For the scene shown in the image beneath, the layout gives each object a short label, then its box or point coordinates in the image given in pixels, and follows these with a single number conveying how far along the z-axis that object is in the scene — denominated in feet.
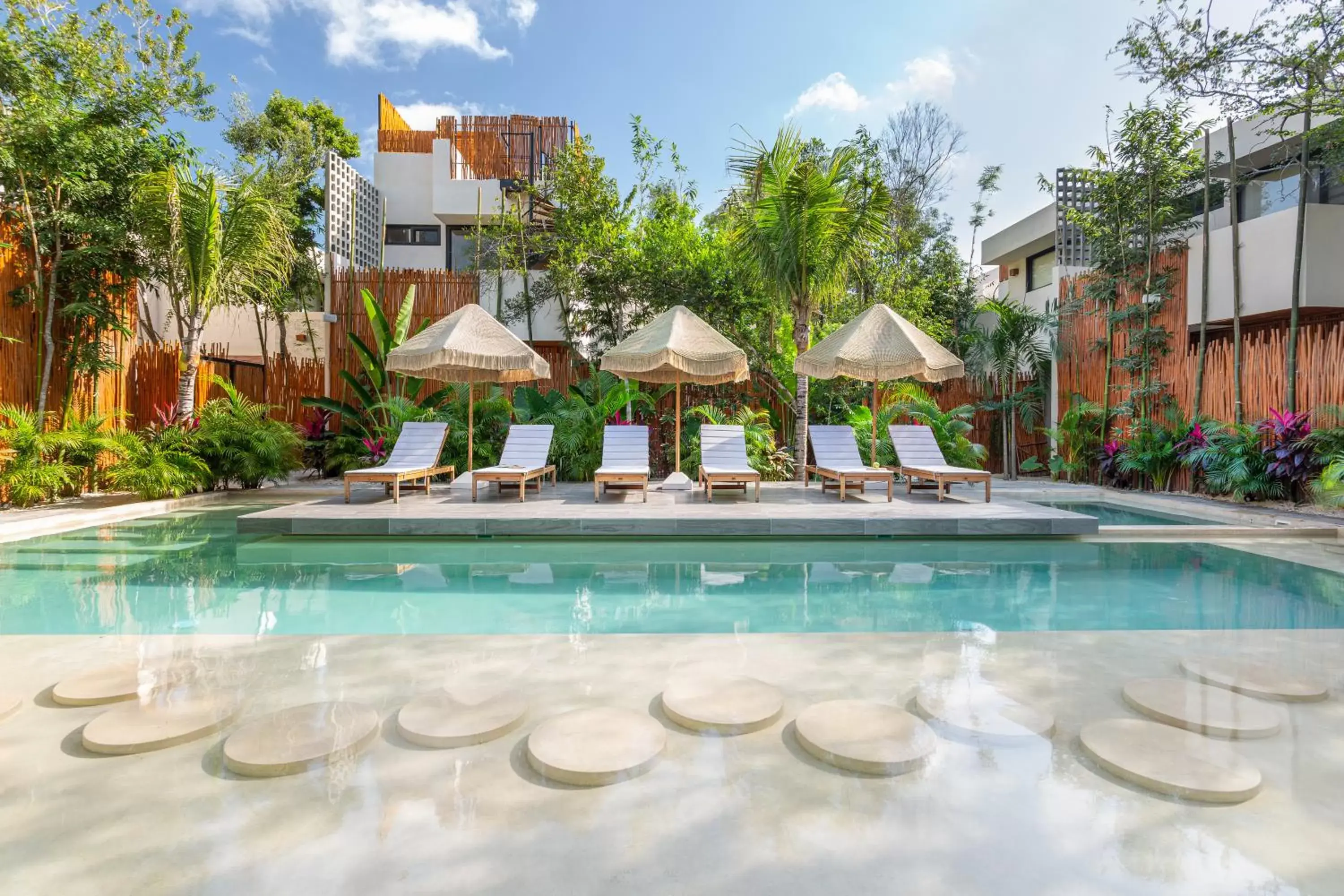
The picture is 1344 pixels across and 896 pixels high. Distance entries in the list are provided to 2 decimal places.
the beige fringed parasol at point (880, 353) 29.96
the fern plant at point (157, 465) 30.35
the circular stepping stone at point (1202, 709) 8.97
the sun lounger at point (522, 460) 28.32
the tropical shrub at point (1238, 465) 31.37
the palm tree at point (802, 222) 34.24
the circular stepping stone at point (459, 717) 8.59
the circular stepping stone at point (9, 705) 9.20
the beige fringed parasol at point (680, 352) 28.68
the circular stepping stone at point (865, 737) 7.93
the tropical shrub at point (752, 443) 39.14
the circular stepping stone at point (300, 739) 7.84
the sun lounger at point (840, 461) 28.96
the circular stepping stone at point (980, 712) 8.95
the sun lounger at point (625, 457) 28.50
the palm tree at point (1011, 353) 48.73
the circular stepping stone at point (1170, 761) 7.36
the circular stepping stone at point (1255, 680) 10.12
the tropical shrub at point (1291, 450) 29.78
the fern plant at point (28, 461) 27.45
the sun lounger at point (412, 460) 27.73
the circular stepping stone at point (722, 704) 9.05
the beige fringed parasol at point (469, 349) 28.25
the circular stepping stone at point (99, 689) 9.68
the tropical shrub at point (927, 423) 40.55
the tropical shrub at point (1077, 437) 42.32
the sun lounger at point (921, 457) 29.19
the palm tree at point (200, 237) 31.96
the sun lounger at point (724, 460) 28.84
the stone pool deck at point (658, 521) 24.40
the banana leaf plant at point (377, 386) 40.09
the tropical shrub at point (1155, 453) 36.78
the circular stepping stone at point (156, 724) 8.30
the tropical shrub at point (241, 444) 34.12
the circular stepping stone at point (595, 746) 7.67
